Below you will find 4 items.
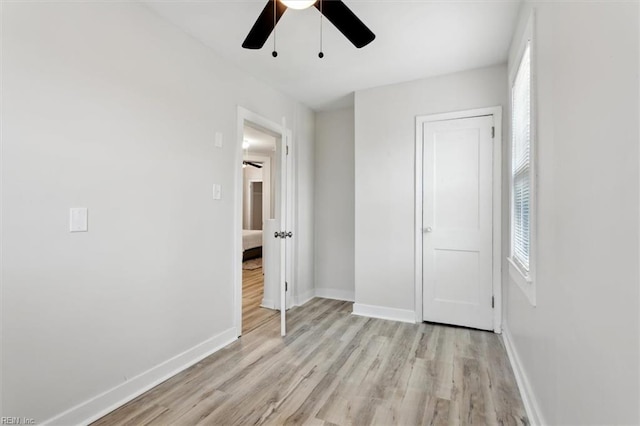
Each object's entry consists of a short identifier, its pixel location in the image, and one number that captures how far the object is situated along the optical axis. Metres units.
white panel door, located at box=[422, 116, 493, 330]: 2.86
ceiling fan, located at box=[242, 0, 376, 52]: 1.53
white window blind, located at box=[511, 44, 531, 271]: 1.96
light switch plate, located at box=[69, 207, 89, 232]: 1.62
